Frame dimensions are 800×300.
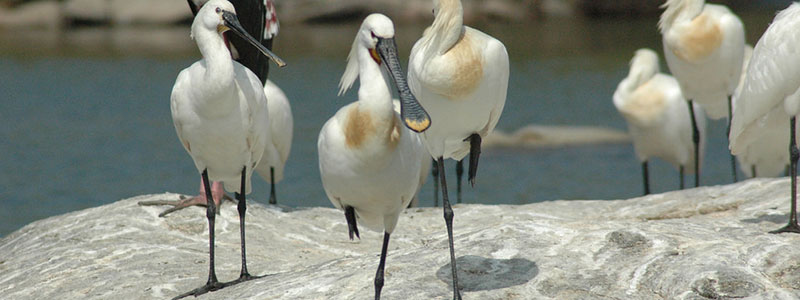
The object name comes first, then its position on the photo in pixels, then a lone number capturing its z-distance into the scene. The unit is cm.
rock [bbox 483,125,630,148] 3416
